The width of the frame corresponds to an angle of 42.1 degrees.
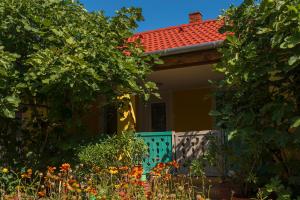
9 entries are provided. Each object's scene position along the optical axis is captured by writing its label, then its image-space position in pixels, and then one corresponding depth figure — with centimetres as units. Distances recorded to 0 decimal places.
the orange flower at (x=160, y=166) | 443
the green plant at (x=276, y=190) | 443
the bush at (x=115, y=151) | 601
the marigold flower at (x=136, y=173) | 412
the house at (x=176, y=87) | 793
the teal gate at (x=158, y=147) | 799
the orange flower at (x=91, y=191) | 401
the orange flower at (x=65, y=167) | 420
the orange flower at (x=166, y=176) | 451
